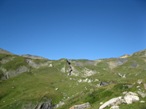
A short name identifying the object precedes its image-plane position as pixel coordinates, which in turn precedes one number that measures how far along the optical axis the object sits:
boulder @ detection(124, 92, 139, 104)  29.49
